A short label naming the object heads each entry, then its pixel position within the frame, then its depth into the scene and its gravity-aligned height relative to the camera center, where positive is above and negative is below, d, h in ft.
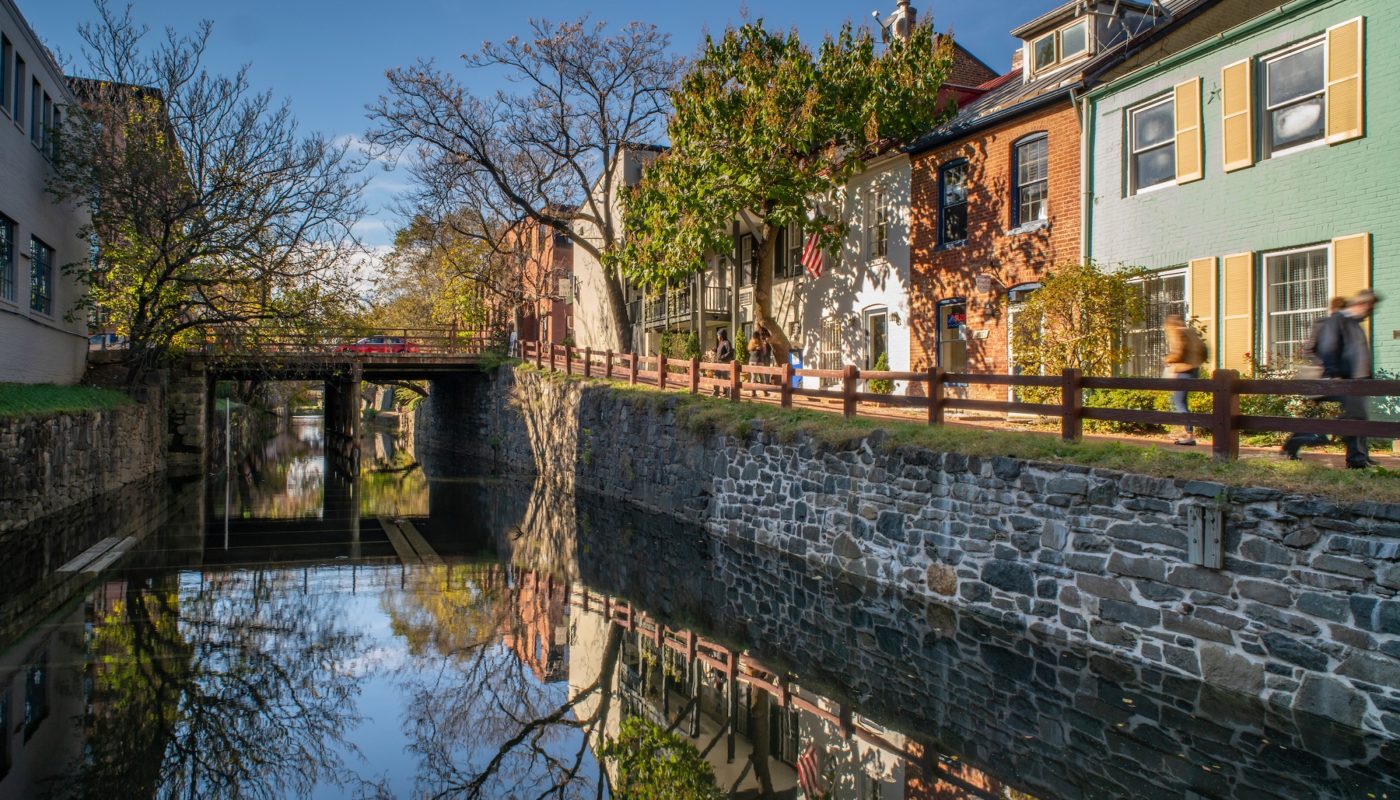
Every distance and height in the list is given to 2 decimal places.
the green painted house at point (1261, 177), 37.65 +10.68
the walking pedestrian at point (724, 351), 72.54 +4.41
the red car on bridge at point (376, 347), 104.79 +6.83
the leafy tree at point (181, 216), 64.54 +13.71
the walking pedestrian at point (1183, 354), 32.27 +1.95
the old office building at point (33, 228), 55.16 +11.64
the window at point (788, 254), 78.64 +13.30
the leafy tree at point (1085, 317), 46.14 +4.65
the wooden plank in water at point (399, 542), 42.55 -6.93
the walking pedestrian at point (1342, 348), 27.35 +1.86
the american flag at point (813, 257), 71.87 +11.71
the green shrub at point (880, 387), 62.34 +1.42
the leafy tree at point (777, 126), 63.26 +19.61
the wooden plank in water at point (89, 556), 36.76 -6.41
